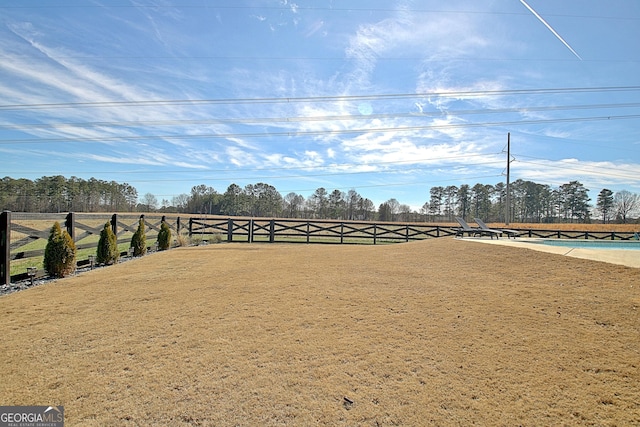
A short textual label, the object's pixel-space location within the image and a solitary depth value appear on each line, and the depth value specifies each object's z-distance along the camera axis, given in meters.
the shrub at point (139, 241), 10.23
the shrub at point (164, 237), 12.05
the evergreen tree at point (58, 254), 6.68
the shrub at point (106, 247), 8.30
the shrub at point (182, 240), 13.46
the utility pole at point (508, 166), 19.17
